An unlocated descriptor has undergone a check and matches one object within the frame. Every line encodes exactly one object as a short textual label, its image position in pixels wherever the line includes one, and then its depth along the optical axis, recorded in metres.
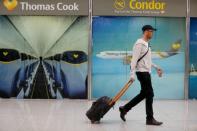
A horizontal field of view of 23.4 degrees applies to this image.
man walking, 8.23
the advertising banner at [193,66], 12.28
